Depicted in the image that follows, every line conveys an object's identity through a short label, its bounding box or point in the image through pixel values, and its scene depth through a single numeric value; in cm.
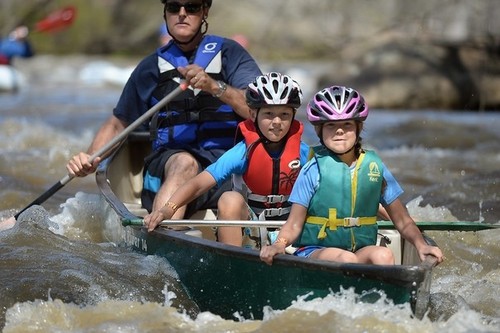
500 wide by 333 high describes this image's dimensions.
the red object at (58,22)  3747
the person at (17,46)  3831
